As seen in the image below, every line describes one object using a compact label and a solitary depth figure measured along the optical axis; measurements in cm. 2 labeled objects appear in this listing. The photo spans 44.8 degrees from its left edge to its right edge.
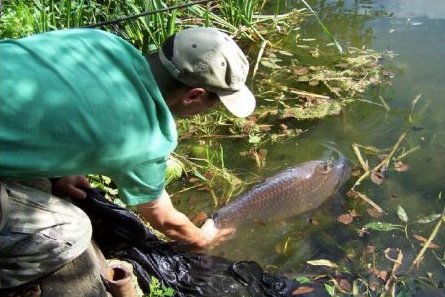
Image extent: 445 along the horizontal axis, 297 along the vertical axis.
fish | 362
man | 194
